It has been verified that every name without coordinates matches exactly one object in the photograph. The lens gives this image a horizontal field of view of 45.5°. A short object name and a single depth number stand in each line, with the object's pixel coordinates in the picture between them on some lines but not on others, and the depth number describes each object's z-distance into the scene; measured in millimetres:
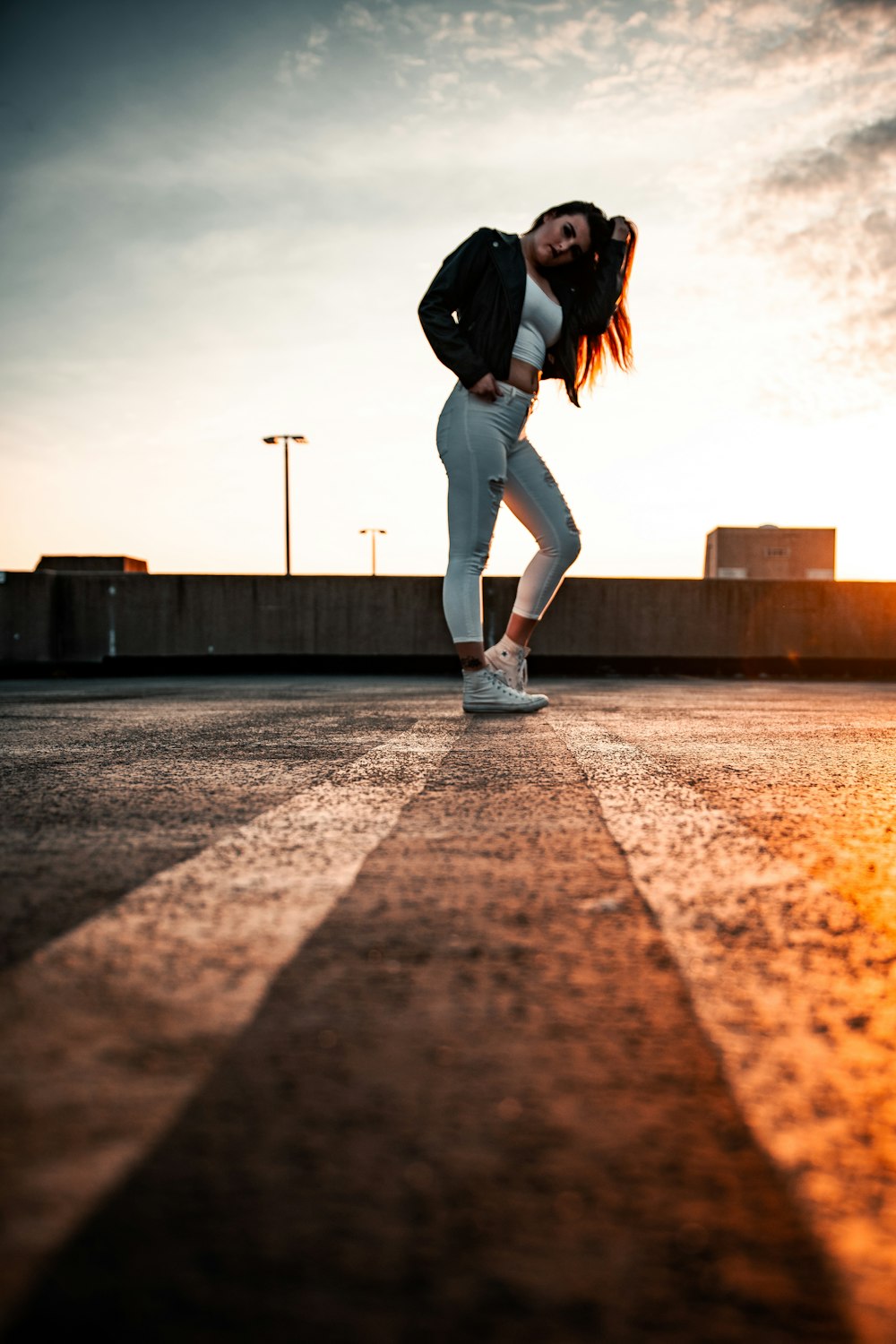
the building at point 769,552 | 74125
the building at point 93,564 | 50156
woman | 5383
